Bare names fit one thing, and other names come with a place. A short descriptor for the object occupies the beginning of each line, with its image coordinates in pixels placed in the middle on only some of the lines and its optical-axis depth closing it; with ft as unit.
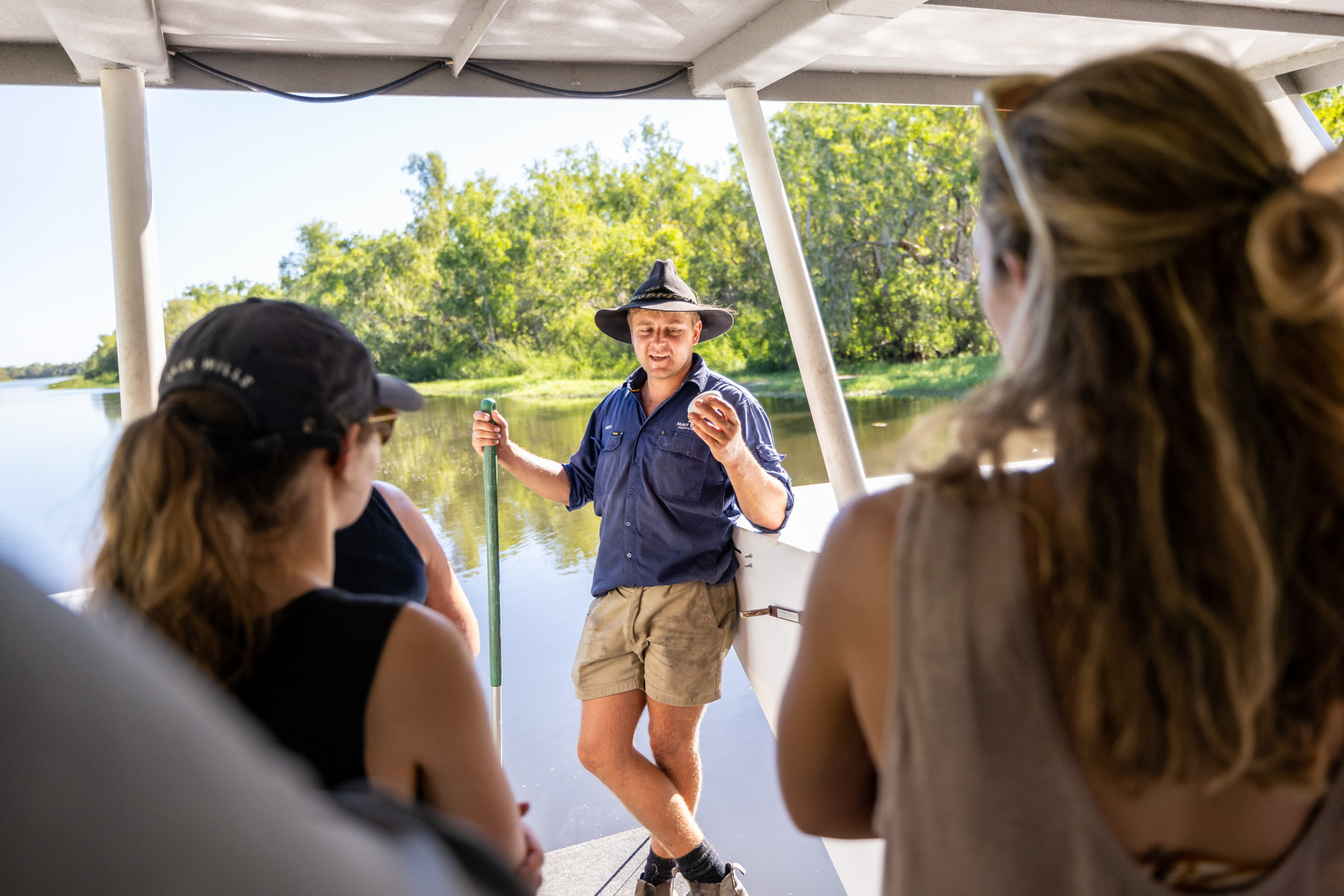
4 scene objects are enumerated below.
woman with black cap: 2.55
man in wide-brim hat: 8.16
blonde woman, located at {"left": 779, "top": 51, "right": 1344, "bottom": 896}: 2.01
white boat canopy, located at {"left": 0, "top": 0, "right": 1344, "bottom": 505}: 7.41
